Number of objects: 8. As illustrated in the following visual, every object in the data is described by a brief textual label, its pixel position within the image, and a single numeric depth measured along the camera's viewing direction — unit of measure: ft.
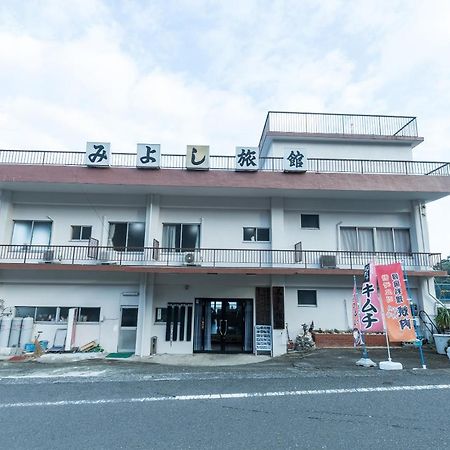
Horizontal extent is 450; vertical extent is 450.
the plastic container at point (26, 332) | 40.63
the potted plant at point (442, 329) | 36.52
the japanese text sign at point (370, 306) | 29.91
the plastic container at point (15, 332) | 40.32
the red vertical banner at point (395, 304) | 28.32
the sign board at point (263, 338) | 41.32
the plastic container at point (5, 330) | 39.97
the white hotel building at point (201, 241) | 42.34
